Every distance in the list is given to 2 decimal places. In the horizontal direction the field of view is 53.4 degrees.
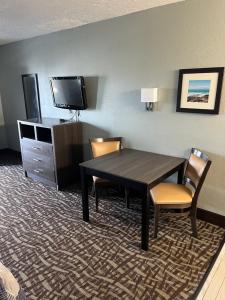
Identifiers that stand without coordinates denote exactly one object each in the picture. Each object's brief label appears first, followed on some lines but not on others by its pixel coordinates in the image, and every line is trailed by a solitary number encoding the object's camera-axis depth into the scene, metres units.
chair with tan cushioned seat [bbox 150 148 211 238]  2.20
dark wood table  2.07
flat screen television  3.38
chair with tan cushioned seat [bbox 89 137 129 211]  2.99
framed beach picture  2.29
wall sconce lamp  2.62
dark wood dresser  3.33
